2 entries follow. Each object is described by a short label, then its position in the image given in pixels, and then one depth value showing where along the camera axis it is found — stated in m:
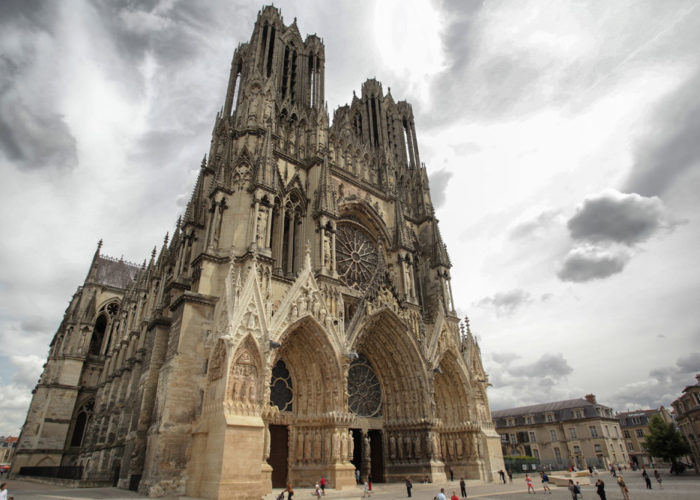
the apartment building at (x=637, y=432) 56.00
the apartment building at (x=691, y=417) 33.81
